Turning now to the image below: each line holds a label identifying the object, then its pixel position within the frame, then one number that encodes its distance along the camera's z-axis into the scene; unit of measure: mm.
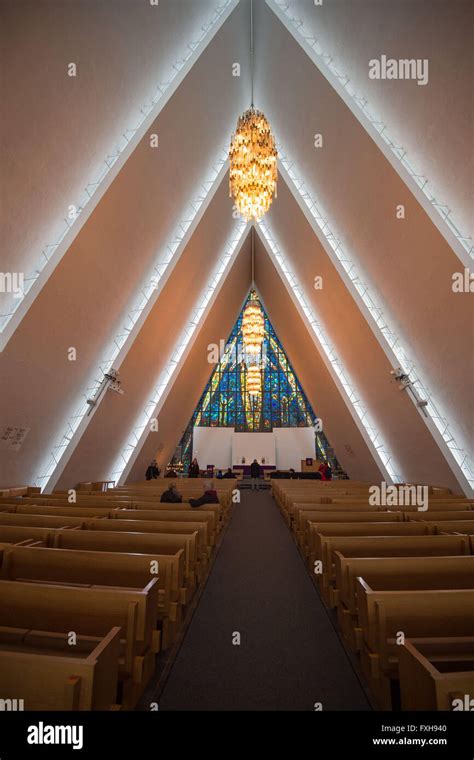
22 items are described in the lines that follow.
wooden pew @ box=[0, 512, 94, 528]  4262
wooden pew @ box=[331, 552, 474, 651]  2766
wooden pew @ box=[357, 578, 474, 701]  2127
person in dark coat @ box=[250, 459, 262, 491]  17812
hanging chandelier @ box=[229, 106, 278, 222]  5984
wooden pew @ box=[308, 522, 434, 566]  4043
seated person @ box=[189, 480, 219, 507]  6146
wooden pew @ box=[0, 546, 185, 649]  2783
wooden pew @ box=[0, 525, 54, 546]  3574
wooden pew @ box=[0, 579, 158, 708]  2021
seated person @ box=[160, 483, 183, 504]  6426
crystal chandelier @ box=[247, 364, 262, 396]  15624
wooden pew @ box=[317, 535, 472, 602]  3442
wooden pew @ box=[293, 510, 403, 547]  4781
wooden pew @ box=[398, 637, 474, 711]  1334
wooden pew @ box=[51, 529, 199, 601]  3418
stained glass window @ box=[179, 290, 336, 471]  23062
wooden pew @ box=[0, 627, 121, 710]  1323
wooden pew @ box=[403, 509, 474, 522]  5003
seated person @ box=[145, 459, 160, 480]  15074
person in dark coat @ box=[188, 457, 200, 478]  16594
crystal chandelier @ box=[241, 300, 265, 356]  13031
